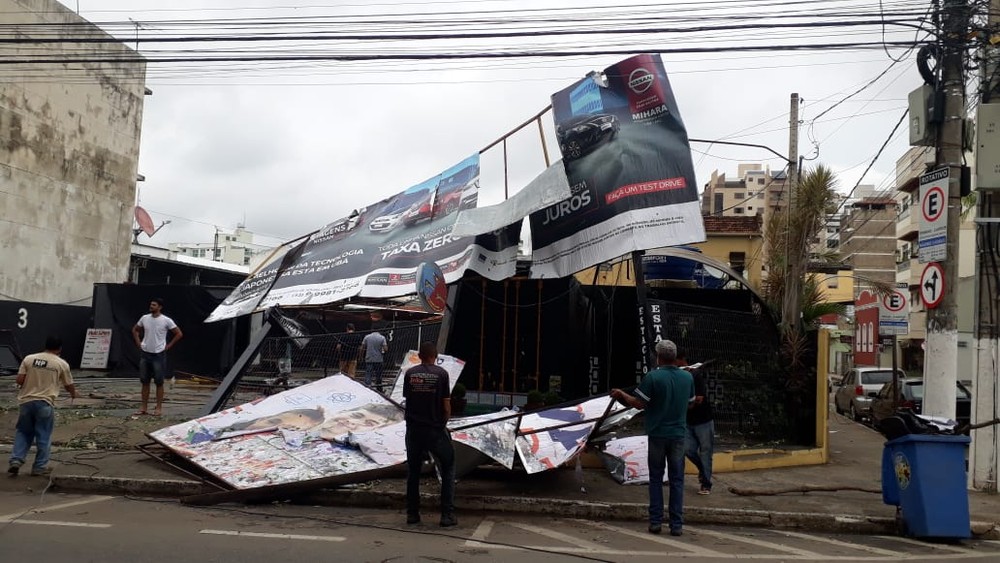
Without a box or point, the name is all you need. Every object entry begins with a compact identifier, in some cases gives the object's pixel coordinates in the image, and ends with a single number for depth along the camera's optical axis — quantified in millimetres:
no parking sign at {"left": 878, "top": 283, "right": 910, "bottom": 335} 14219
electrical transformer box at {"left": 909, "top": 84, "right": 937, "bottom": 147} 10172
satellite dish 39431
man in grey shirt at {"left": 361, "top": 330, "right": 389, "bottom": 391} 12930
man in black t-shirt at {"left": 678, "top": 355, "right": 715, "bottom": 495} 9023
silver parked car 20750
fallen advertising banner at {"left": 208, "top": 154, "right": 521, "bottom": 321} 12820
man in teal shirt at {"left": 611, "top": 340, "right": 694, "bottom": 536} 7215
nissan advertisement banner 11070
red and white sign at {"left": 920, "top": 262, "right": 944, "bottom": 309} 9828
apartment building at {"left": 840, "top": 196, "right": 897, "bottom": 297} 71812
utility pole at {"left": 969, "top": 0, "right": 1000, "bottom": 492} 9875
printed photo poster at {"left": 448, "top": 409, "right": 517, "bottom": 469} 7859
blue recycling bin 7305
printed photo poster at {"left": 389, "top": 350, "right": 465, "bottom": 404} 10781
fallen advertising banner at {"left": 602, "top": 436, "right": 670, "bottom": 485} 9250
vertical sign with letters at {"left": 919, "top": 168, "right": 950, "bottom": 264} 9836
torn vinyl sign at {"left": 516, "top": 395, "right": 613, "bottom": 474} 8266
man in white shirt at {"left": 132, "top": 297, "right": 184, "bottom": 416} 12320
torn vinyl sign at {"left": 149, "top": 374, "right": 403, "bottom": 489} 8516
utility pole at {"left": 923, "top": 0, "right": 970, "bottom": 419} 9734
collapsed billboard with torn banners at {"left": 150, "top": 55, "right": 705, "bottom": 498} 8594
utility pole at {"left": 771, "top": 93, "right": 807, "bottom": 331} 13078
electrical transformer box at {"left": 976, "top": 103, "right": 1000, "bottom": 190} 9844
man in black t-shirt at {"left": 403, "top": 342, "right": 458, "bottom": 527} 7191
